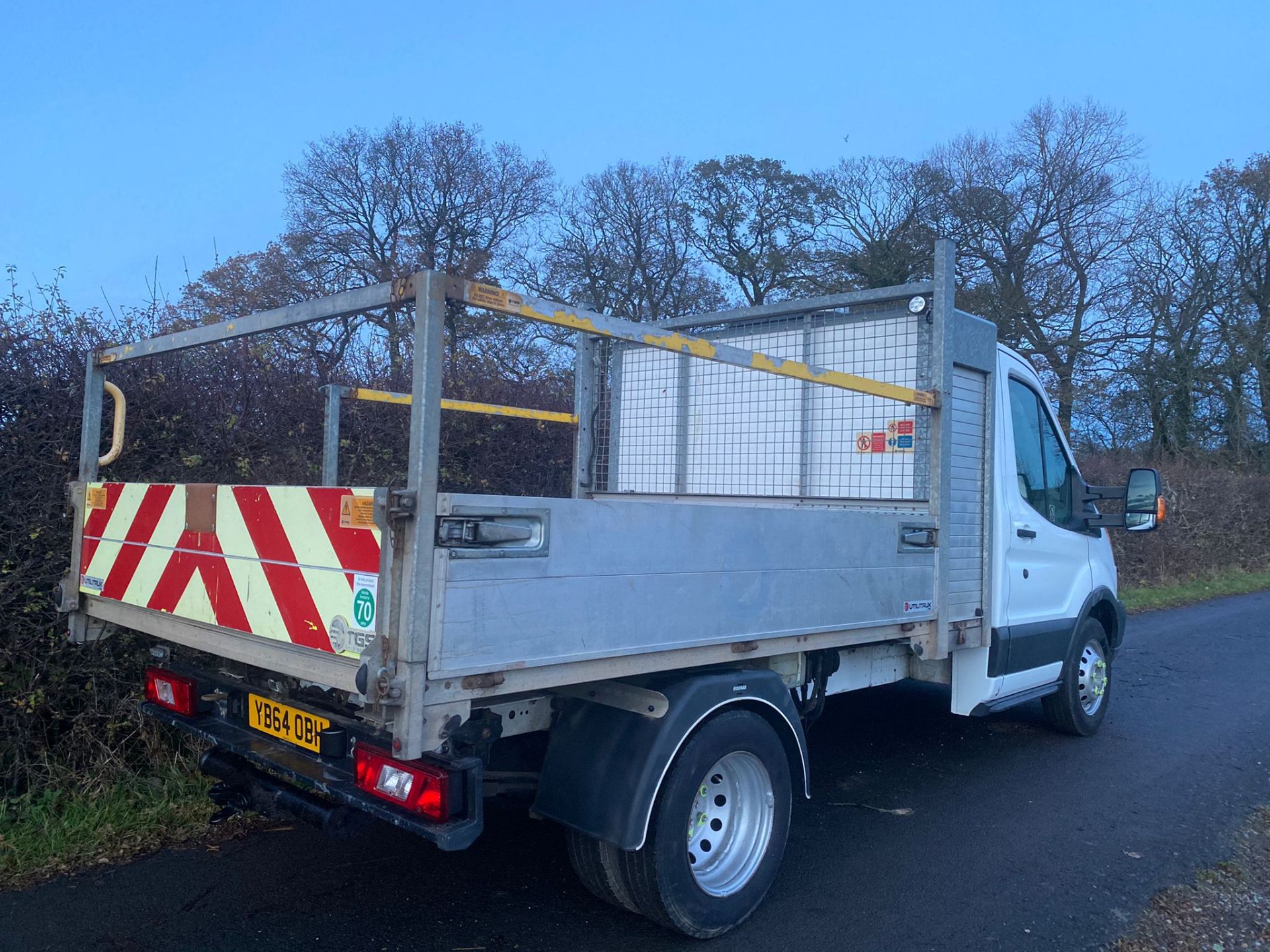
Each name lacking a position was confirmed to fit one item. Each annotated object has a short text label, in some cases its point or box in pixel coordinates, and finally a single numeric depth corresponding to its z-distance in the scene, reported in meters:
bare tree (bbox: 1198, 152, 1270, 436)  22.78
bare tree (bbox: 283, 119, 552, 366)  17.55
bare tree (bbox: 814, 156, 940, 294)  21.13
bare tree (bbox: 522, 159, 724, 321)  21.42
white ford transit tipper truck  2.48
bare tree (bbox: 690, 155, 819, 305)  22.42
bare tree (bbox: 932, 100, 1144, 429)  21.05
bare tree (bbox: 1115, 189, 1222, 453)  21.75
